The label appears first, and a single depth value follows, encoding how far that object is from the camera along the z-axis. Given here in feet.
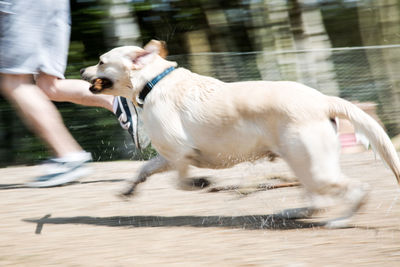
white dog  11.59
